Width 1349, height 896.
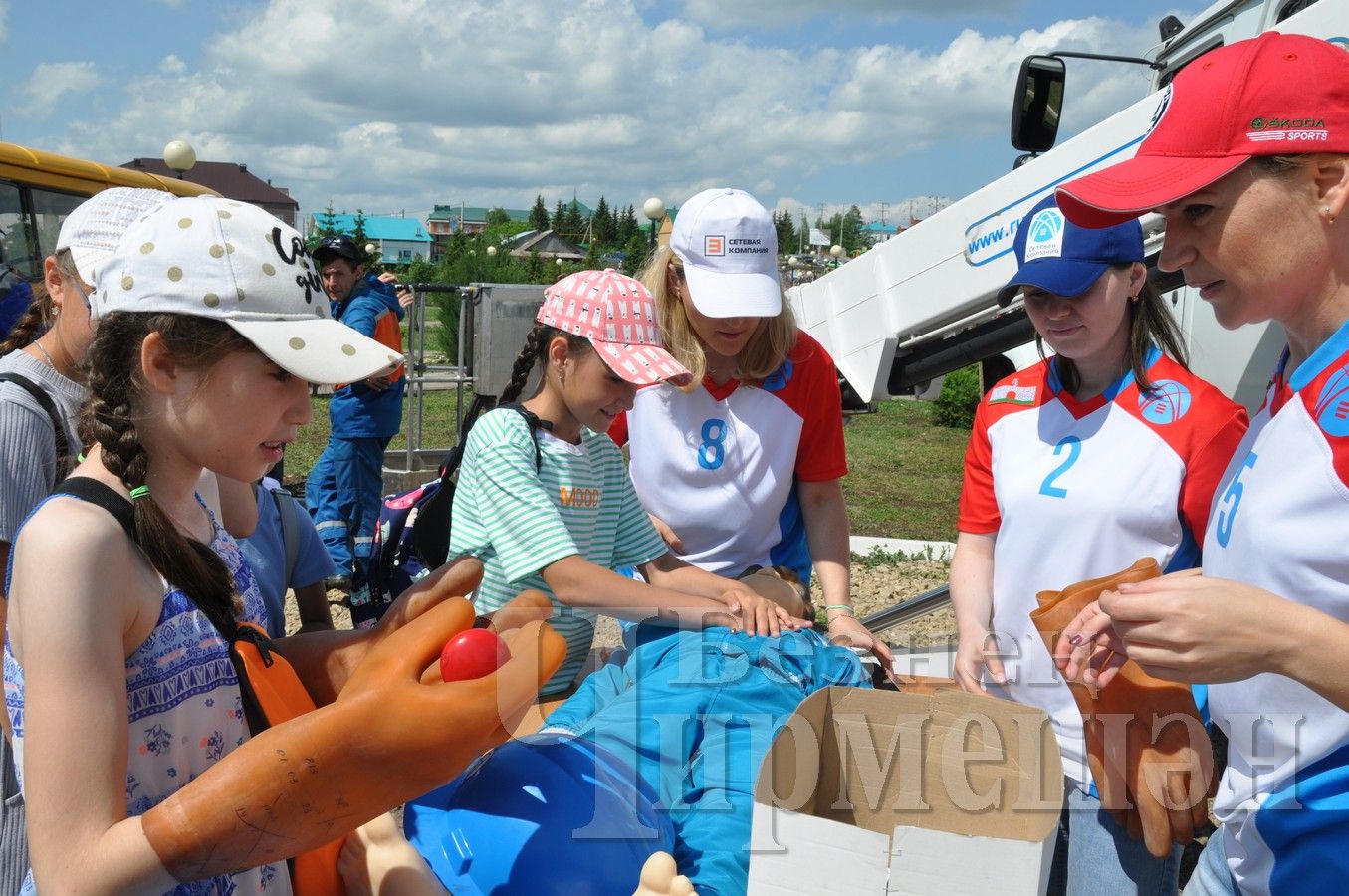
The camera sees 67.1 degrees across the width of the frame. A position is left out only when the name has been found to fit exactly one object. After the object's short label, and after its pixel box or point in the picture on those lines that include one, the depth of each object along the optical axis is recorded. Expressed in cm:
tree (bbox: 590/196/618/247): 8519
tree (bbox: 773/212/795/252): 6864
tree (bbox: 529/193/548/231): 9631
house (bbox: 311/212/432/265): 10006
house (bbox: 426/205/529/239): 12146
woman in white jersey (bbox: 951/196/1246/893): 190
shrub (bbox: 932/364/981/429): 1605
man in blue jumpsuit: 673
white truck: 356
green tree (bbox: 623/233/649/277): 4103
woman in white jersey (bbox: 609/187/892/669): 265
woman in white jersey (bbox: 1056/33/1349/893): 122
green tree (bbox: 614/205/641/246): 8474
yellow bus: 663
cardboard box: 133
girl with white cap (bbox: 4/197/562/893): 113
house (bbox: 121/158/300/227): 6125
